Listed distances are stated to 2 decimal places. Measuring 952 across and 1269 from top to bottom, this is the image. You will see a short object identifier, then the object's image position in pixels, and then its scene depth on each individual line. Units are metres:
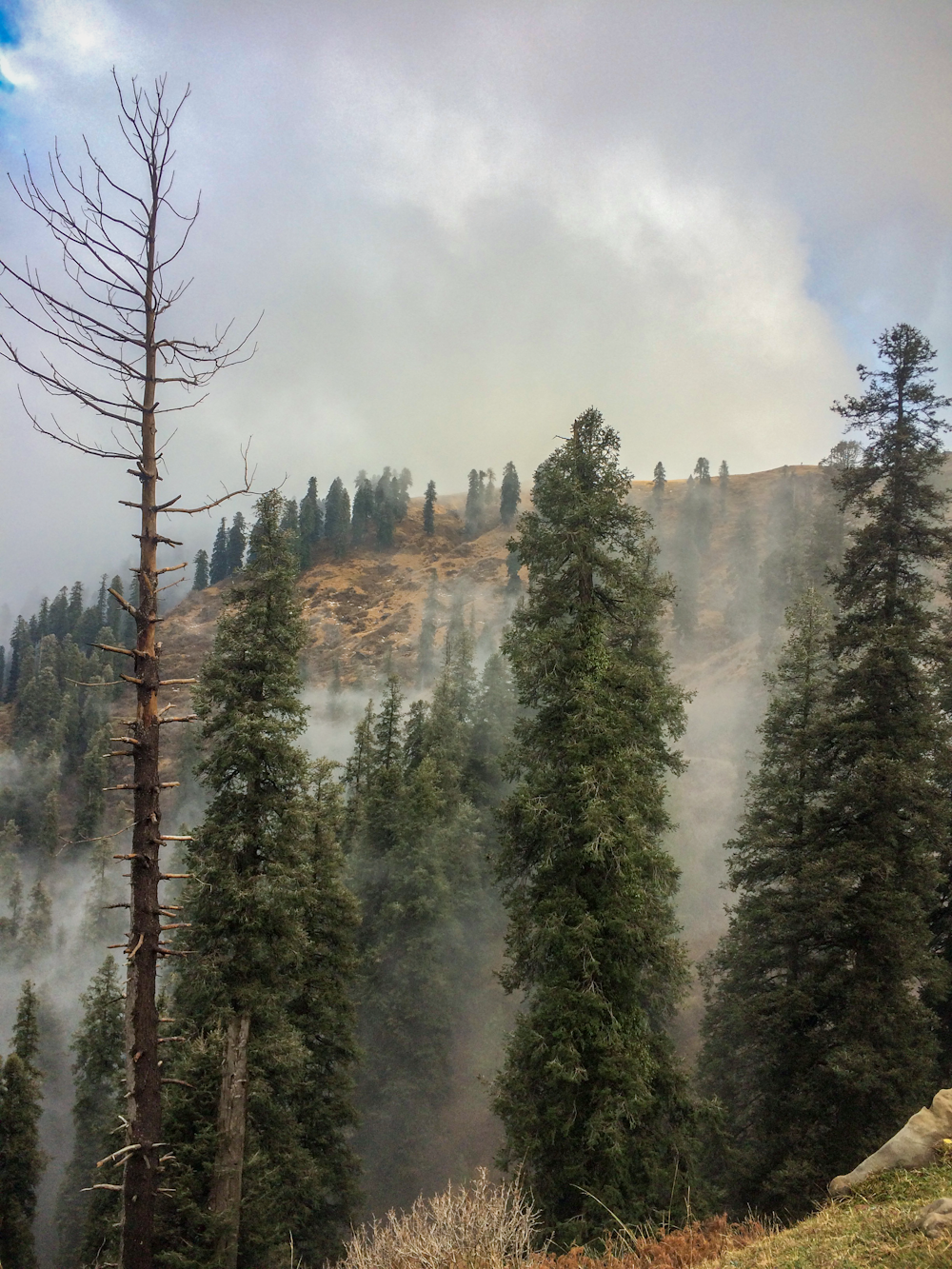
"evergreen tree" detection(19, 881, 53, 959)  65.50
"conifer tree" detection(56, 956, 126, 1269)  28.17
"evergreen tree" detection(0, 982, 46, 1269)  25.78
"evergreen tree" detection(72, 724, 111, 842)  76.44
